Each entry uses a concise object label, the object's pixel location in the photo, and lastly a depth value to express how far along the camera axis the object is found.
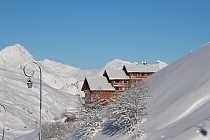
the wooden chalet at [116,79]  98.42
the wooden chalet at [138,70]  104.37
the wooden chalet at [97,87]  94.18
